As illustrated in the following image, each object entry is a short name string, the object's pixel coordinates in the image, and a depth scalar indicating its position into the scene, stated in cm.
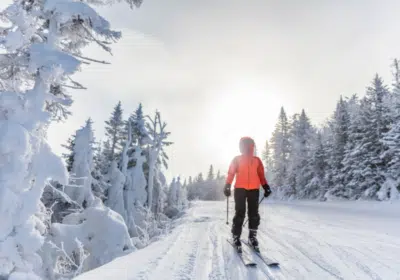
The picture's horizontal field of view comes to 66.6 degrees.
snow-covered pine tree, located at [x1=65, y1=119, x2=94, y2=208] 2020
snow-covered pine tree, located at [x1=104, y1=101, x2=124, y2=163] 3778
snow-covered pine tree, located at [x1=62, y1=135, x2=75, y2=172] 2620
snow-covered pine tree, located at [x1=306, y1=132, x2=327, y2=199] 4081
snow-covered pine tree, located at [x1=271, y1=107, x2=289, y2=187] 5701
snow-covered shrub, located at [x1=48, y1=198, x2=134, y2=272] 933
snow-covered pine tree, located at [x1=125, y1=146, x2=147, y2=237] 2820
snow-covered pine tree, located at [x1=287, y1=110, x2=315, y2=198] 4512
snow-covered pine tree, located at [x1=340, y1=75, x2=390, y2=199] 2905
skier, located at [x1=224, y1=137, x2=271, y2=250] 584
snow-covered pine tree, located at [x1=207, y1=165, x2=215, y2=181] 10987
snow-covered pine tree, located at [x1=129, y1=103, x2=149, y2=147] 3459
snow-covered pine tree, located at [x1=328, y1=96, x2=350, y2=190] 3606
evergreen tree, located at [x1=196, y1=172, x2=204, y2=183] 11434
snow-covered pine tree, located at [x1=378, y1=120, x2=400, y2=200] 2519
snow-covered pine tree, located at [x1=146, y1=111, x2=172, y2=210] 2872
